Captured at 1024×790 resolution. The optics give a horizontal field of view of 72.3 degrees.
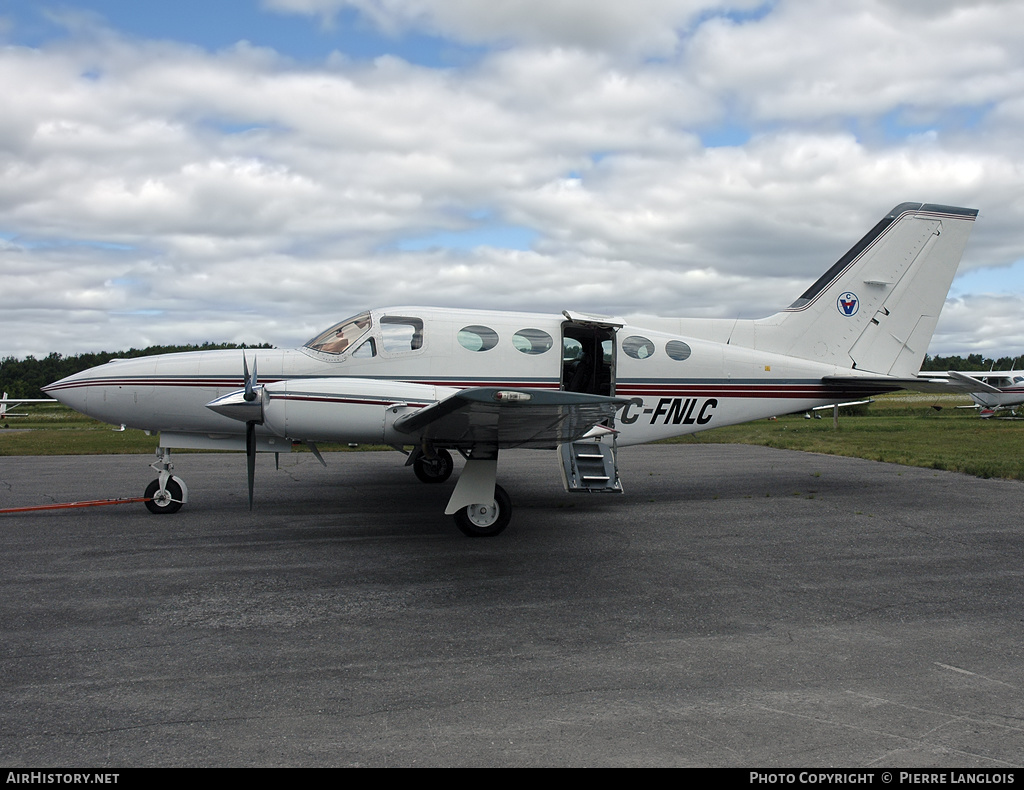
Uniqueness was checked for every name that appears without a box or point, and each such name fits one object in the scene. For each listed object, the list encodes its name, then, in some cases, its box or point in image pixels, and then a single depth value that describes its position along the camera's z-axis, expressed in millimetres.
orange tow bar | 9553
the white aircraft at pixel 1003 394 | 36312
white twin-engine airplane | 8008
